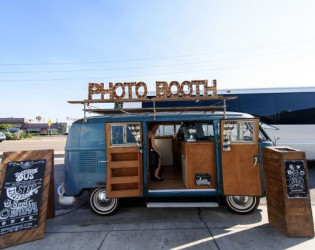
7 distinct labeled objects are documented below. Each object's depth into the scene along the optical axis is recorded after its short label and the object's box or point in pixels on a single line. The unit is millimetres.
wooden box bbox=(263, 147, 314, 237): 3043
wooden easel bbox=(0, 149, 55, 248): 3045
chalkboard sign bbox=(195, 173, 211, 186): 3801
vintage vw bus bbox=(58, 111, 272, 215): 3645
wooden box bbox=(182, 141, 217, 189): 3809
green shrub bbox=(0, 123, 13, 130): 42603
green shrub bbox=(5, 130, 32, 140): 28947
